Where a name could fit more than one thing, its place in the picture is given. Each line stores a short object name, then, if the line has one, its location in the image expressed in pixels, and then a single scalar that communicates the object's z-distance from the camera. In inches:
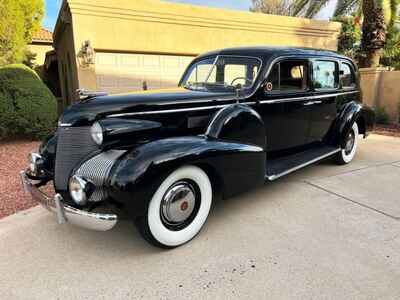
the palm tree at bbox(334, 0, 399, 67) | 360.8
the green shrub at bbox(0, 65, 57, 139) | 249.4
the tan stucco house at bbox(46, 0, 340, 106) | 298.0
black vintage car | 96.7
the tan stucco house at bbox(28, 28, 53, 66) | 730.2
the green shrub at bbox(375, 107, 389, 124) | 366.6
